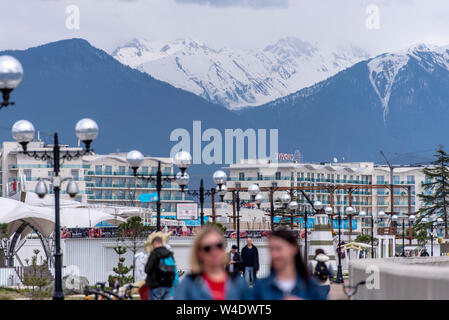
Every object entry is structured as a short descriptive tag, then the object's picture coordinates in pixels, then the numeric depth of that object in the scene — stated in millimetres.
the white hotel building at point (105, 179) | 155500
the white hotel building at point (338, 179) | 164875
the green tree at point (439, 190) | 111312
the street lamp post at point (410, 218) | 72181
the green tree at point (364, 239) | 81188
